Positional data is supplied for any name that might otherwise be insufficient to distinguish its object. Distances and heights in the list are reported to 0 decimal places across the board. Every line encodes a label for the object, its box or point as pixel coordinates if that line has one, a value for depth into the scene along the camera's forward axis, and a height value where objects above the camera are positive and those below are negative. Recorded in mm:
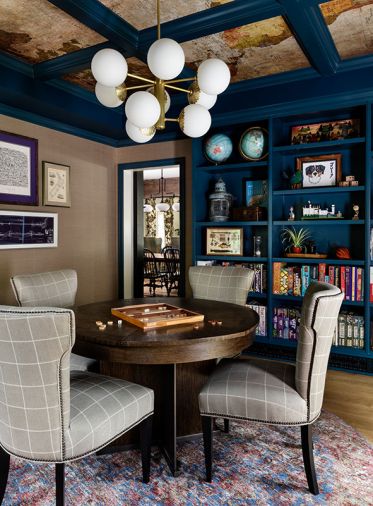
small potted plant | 3621 +12
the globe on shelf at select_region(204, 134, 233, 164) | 3756 +893
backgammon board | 1869 -393
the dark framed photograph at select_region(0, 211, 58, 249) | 3449 +99
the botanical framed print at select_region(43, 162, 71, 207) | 3824 +560
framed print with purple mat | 3410 +644
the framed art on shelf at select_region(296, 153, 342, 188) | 3471 +626
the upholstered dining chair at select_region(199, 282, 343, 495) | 1655 -682
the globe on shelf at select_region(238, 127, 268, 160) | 3611 +900
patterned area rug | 1672 -1113
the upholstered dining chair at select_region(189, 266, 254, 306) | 2803 -319
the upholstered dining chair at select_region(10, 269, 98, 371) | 2271 -345
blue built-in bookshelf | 3248 +330
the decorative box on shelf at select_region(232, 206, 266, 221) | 3705 +253
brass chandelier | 1797 +792
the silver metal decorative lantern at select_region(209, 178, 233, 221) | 3875 +365
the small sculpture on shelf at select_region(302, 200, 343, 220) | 3477 +243
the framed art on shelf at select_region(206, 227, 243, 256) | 3842 -14
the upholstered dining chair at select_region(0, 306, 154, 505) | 1308 -588
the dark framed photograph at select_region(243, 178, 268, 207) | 3855 +475
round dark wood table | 1654 -481
